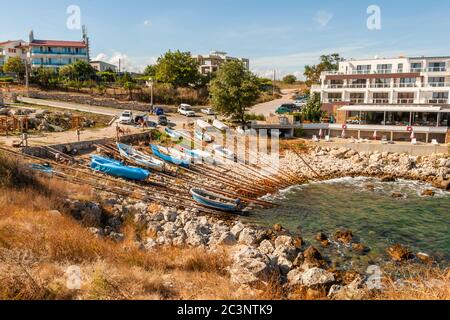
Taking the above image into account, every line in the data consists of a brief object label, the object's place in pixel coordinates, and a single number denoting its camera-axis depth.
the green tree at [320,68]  88.12
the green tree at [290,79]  124.10
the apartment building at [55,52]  87.81
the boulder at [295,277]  13.77
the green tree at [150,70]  80.62
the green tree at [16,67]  68.69
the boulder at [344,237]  19.91
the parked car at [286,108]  60.46
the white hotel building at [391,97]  43.22
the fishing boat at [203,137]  40.28
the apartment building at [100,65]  101.96
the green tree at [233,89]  44.39
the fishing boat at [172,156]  31.75
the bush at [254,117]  51.58
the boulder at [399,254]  17.94
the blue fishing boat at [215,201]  23.33
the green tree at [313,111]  49.62
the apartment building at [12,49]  89.06
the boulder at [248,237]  18.48
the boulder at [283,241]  18.38
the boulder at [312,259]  16.47
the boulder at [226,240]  17.69
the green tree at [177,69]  67.12
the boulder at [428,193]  28.75
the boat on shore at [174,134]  39.91
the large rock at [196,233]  17.42
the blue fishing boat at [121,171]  25.65
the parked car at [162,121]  45.84
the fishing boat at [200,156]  34.19
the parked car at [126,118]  44.44
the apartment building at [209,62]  100.51
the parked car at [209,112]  57.49
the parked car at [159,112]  52.94
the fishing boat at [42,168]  21.76
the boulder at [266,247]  17.52
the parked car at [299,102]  69.94
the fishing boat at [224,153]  35.72
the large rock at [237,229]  19.41
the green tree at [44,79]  66.25
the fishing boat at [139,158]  29.44
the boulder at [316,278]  13.86
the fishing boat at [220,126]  44.91
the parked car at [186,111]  55.12
